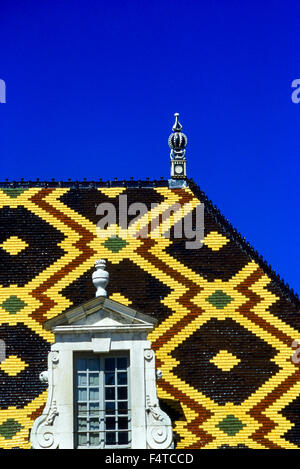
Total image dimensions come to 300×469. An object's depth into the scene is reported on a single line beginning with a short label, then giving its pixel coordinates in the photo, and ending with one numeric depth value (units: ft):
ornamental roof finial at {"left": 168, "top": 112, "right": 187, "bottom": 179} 89.95
